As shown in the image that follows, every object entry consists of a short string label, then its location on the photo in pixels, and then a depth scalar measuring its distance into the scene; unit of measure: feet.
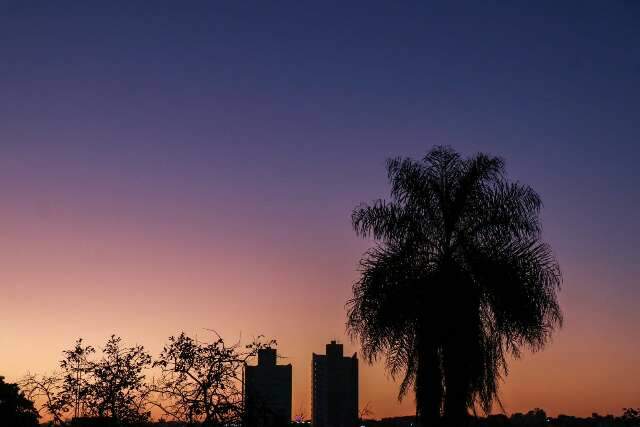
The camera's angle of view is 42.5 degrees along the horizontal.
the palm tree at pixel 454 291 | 67.26
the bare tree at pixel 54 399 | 99.71
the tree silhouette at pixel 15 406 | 100.94
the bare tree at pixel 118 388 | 92.94
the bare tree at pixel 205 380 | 65.87
